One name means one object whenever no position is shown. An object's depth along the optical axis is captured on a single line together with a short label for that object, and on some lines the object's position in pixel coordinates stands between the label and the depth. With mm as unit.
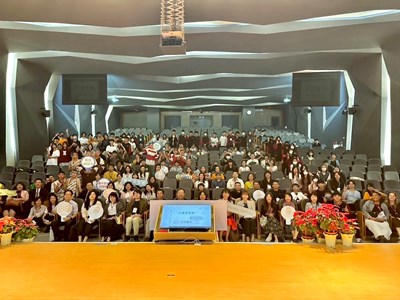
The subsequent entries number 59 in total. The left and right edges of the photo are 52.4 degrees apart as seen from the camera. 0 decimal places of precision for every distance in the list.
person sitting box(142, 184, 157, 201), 8125
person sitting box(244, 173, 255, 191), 8969
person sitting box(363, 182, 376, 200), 7980
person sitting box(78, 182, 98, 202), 8375
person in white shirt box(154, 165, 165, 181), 10219
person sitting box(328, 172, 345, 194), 8922
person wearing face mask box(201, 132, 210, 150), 17500
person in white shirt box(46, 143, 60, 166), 10781
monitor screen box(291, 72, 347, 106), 12273
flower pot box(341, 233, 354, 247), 4453
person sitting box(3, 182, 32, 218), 7905
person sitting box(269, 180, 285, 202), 8203
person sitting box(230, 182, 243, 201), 8141
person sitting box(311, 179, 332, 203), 8016
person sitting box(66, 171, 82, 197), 8536
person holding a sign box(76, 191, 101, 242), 7180
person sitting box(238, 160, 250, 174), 10414
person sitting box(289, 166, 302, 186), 9531
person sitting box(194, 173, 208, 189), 9191
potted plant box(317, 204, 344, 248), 4379
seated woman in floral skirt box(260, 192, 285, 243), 7105
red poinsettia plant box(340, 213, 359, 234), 4437
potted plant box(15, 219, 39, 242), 4648
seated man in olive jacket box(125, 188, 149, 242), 7301
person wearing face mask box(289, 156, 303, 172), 10523
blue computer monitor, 4348
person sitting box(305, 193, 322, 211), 7418
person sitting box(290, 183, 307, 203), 8013
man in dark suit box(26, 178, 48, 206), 8242
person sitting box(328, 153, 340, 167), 11145
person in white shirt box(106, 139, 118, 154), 12242
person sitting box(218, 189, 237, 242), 6807
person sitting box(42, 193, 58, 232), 7432
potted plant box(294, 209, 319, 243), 4508
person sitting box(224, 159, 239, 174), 10625
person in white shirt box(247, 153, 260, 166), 11641
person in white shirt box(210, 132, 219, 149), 17064
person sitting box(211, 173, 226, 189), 9336
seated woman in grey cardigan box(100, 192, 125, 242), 7270
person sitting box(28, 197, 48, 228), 7574
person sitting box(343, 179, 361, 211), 8180
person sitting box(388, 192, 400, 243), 7262
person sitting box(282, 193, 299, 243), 7248
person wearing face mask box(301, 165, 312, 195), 9351
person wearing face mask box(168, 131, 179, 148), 16962
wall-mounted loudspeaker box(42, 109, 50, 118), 13828
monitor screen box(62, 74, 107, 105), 12883
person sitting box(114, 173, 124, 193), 8859
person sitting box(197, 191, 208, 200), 7279
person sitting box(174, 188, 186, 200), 7570
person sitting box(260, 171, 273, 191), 8913
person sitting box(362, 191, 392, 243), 7094
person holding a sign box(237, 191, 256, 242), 7301
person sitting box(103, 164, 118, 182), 9555
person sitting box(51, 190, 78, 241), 7215
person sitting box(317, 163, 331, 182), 9622
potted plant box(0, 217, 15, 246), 4492
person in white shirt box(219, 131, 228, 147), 17344
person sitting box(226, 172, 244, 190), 8984
